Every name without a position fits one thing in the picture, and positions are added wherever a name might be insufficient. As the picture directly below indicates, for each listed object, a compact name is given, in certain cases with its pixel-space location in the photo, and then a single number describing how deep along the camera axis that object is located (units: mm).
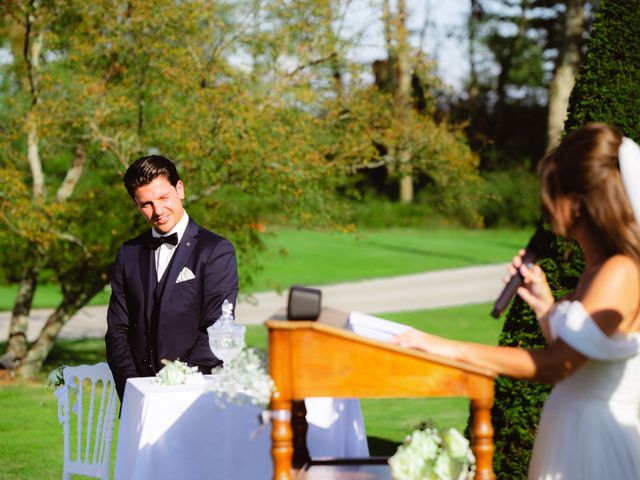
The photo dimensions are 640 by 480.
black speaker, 3059
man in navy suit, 5094
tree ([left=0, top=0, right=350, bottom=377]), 11055
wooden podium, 3068
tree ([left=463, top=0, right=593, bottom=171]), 50219
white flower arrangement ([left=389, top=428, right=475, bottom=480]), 3205
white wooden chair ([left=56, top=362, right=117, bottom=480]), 5582
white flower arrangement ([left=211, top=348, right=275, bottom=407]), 3172
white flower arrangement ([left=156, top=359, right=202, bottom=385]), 4703
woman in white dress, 3010
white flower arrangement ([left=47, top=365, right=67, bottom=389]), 5715
